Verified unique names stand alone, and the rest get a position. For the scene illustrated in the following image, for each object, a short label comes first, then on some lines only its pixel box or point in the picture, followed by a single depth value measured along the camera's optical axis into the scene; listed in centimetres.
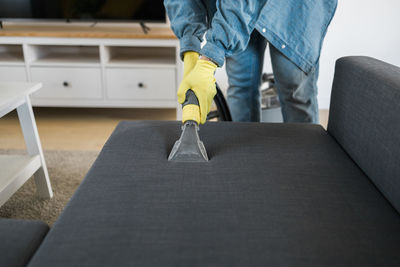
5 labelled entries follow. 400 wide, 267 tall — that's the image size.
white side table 126
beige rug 140
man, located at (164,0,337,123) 102
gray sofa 60
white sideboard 225
